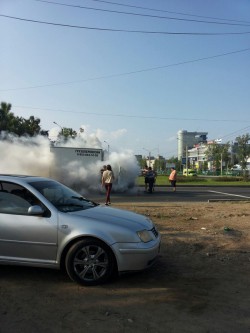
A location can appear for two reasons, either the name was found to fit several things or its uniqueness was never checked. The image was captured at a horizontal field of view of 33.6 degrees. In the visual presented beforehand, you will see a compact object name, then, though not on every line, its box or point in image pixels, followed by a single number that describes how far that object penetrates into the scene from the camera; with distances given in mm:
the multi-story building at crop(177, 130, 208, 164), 176375
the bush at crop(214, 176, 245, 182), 46781
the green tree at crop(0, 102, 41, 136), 40500
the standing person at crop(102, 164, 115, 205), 16703
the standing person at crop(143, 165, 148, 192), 24862
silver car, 5426
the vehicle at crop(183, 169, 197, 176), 89031
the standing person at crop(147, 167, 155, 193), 24478
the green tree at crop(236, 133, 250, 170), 62344
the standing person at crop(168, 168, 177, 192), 25456
